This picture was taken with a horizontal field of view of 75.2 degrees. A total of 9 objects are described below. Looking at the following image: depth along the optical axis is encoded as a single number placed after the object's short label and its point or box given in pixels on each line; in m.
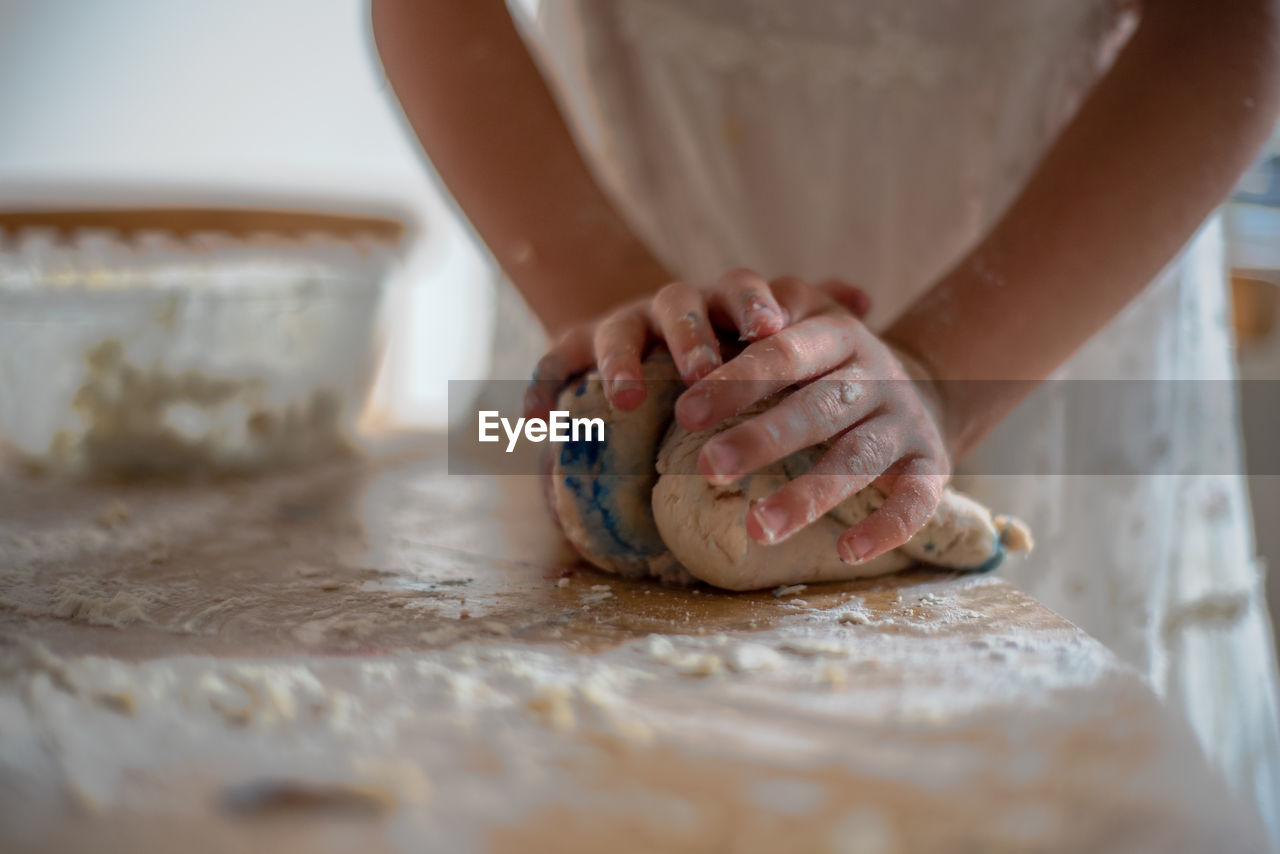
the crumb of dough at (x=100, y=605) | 0.48
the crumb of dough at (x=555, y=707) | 0.35
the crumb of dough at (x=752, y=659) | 0.41
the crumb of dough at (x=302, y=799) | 0.28
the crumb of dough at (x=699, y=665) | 0.40
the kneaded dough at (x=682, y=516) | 0.55
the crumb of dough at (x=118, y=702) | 0.35
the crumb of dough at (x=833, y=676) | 0.39
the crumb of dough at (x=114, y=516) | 0.78
